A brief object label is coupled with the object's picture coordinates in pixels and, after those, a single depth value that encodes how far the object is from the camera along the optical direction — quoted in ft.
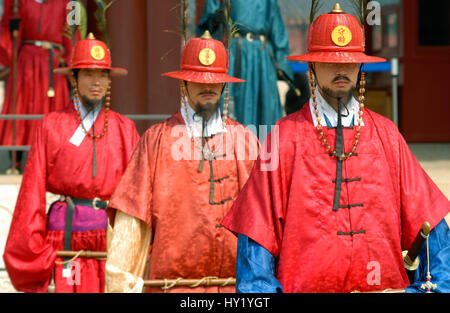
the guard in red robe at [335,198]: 18.25
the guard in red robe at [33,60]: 51.21
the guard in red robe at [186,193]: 24.04
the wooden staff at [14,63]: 50.11
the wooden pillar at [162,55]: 51.70
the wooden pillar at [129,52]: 50.39
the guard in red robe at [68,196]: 30.86
